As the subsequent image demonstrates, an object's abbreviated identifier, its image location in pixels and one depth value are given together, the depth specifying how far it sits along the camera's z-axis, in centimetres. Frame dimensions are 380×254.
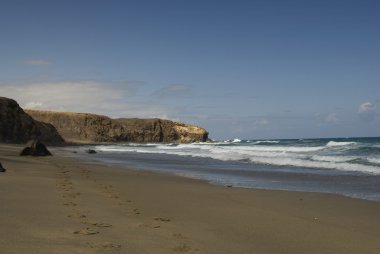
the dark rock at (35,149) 2235
